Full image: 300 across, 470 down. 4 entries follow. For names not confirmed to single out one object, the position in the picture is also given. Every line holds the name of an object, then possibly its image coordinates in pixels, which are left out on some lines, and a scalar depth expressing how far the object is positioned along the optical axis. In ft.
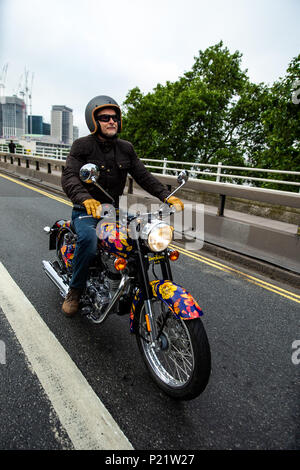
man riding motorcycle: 9.00
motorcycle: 6.72
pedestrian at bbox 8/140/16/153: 84.79
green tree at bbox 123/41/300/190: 95.09
